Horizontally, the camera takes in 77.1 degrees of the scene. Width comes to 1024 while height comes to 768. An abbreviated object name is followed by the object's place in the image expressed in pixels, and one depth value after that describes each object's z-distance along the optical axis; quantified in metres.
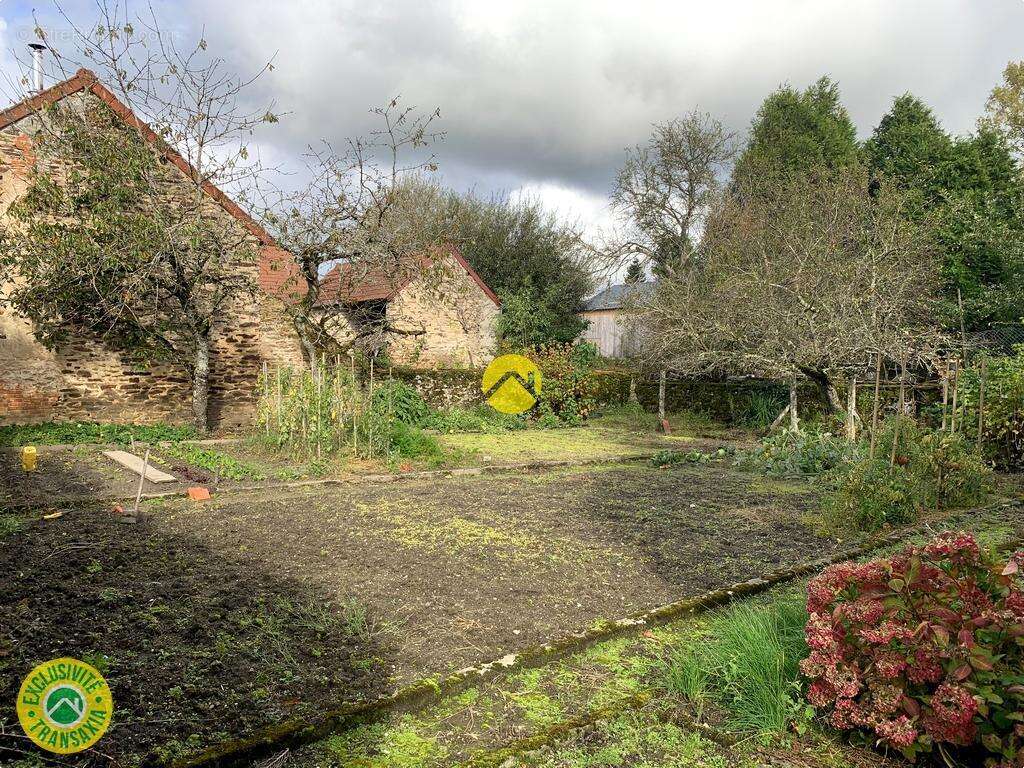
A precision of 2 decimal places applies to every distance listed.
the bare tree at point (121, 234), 10.16
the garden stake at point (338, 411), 9.09
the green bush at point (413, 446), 9.29
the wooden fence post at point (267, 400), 9.62
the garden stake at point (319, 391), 8.92
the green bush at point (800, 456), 8.63
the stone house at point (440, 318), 18.52
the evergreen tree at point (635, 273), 24.03
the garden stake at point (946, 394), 8.35
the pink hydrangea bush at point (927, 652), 2.21
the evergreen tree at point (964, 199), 16.70
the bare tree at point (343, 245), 11.17
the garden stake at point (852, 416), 9.30
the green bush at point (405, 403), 10.88
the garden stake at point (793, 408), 11.06
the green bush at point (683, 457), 9.77
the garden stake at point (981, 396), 7.57
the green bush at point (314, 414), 9.11
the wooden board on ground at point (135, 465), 7.30
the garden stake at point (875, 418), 6.43
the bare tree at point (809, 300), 10.60
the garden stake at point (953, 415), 7.95
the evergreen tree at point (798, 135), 25.88
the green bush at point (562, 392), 14.95
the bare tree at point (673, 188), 24.42
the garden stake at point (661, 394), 15.59
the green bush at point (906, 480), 5.96
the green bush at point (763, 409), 14.37
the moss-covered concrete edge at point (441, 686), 2.43
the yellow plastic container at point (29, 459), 7.66
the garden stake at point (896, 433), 6.35
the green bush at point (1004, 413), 8.62
